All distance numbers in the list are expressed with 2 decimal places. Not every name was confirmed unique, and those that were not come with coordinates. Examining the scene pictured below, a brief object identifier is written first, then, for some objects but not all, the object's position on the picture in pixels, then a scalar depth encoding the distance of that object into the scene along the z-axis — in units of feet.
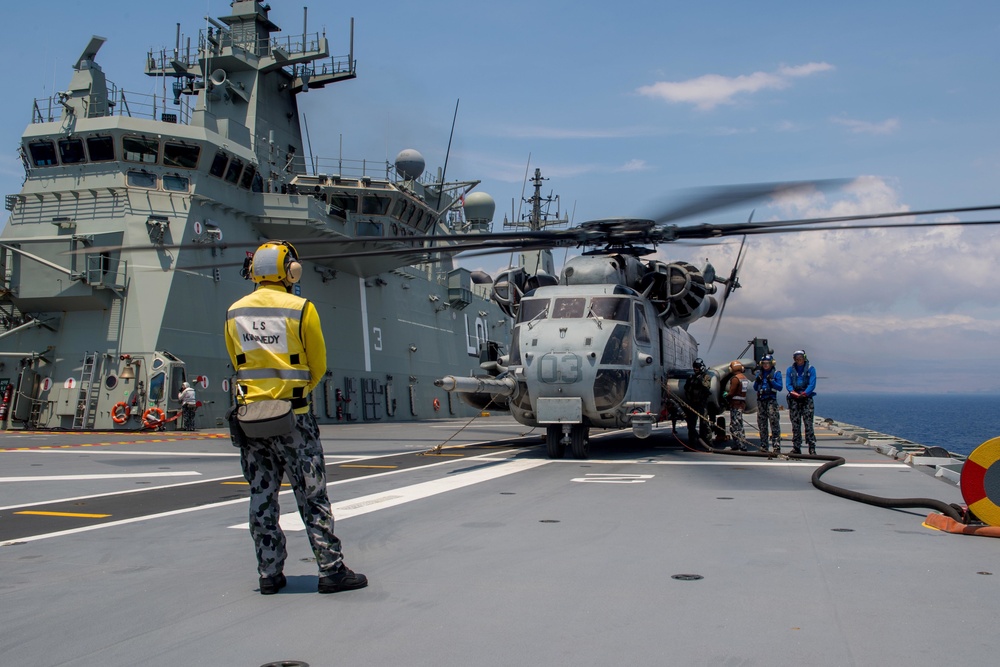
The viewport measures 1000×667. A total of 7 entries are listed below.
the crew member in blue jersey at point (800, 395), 38.68
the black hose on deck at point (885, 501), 17.61
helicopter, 35.96
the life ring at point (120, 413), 56.70
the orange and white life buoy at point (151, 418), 56.65
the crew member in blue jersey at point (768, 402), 40.50
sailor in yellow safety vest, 12.44
